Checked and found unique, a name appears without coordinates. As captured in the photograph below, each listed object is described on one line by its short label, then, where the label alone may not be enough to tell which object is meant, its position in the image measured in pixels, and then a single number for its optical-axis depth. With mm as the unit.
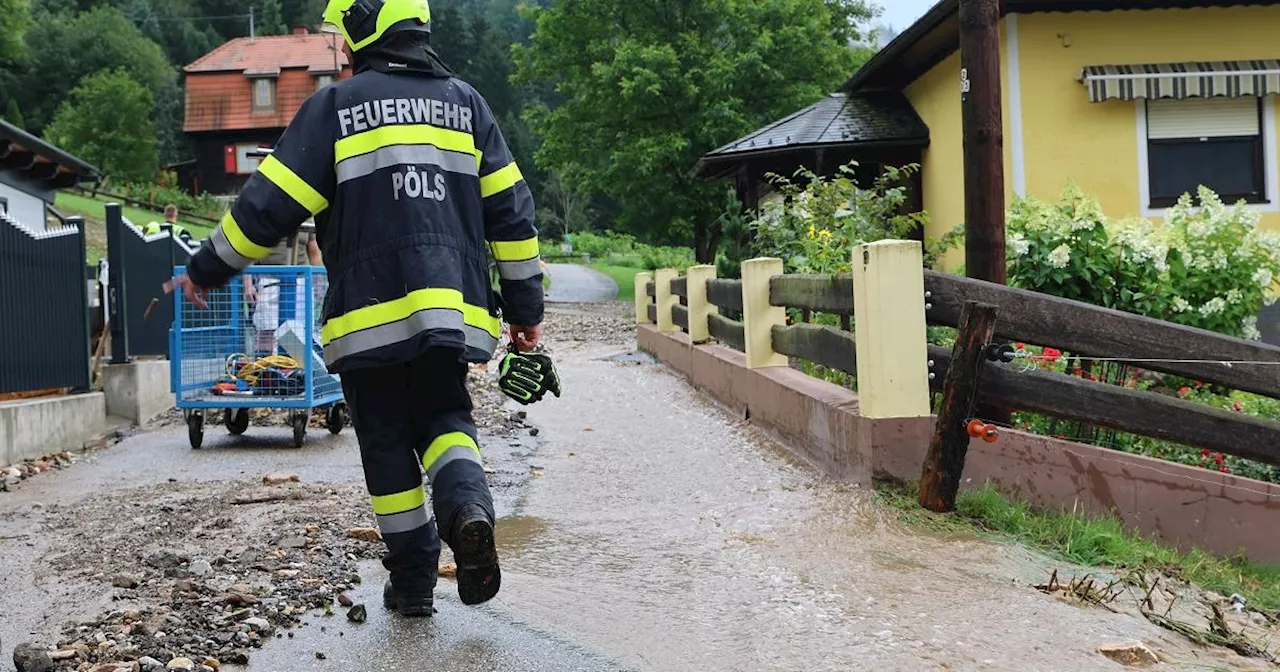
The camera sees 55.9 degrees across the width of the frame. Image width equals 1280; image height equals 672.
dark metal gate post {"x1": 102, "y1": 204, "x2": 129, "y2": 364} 10242
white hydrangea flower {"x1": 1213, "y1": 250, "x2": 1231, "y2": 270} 7504
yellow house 14234
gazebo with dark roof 17109
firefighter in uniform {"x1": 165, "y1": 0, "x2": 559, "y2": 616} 3637
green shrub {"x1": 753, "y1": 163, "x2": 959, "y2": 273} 10438
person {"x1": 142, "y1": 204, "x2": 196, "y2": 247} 12130
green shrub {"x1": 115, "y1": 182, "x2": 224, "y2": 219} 52178
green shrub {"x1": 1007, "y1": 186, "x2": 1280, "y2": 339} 7336
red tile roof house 64625
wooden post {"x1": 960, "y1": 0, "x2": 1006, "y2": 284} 6273
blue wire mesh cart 8211
